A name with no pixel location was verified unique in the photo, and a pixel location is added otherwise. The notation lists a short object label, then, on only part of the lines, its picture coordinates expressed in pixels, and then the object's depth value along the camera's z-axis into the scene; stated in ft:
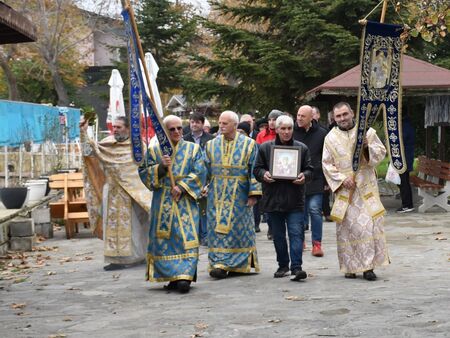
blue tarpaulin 65.82
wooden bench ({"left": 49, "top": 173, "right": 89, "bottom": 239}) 54.08
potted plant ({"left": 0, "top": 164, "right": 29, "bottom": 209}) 47.65
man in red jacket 47.85
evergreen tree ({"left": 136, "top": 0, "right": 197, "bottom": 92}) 151.64
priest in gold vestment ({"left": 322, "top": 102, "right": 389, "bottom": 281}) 33.81
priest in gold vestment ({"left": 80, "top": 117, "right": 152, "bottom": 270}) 40.04
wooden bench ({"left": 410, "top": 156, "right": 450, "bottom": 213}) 61.31
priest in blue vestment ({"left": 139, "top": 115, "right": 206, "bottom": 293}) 33.32
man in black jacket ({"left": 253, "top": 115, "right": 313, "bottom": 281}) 34.06
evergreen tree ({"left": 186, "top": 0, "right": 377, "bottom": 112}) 78.02
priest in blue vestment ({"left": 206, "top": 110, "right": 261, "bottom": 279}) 36.19
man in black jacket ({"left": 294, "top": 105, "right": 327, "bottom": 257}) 41.22
